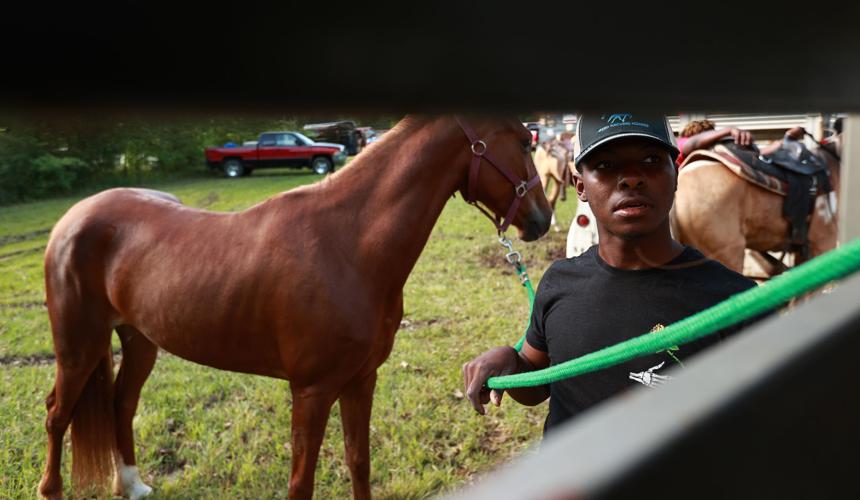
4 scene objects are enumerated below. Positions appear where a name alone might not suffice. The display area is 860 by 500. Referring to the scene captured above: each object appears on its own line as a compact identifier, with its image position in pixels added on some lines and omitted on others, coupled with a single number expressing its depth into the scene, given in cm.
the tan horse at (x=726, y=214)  452
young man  147
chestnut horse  253
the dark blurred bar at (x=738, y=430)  17
